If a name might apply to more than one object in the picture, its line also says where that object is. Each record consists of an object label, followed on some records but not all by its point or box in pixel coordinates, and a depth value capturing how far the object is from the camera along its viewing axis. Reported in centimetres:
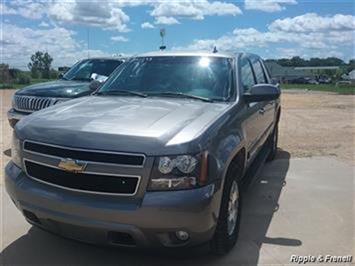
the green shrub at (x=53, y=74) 3695
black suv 838
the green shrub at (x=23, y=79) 3504
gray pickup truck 340
